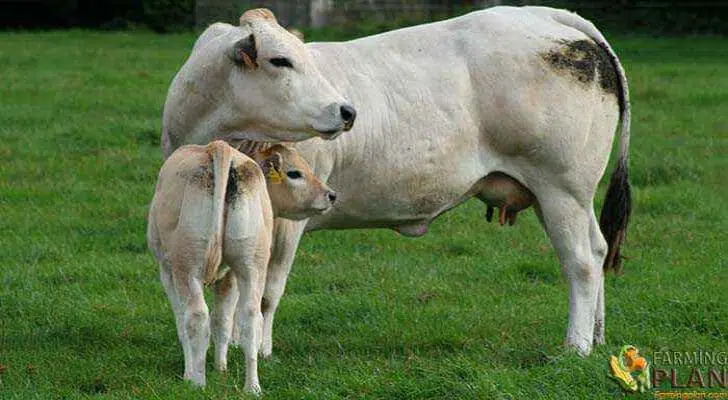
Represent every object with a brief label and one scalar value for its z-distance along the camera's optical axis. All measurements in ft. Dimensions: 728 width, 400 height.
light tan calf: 45.73
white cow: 54.24
